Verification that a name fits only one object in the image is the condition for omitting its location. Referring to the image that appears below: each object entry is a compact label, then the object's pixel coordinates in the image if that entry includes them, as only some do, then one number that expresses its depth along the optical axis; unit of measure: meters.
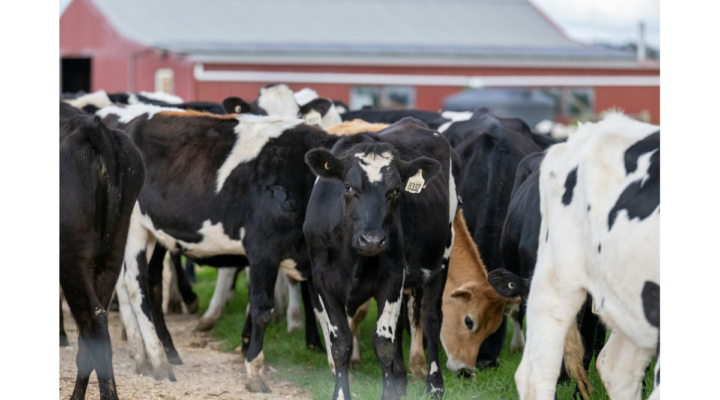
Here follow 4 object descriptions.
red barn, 43.09
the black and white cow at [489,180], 13.74
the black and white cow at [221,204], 11.91
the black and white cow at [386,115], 20.37
